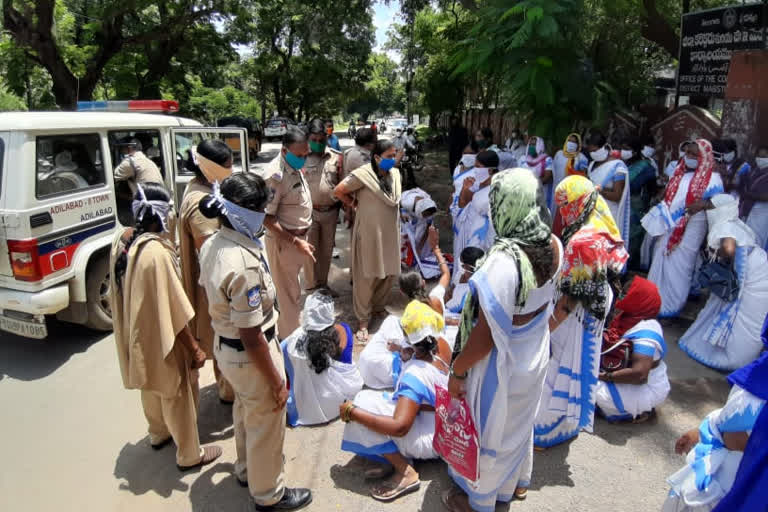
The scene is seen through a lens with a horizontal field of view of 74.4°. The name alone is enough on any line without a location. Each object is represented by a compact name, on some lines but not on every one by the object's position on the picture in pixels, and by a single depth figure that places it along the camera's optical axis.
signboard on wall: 6.55
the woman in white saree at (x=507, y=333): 2.08
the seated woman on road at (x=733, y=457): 1.57
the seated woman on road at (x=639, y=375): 3.24
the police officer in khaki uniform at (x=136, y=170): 4.93
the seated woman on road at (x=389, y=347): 3.34
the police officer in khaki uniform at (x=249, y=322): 2.20
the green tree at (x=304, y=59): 25.88
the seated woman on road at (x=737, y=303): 3.98
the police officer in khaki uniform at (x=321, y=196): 5.20
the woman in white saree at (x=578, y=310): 2.77
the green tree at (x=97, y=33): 11.48
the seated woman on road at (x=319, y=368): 3.21
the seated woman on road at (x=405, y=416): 2.68
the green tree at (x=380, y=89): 32.78
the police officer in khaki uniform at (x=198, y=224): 3.21
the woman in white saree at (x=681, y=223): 4.59
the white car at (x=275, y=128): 29.16
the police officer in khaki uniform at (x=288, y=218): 4.10
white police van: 3.82
